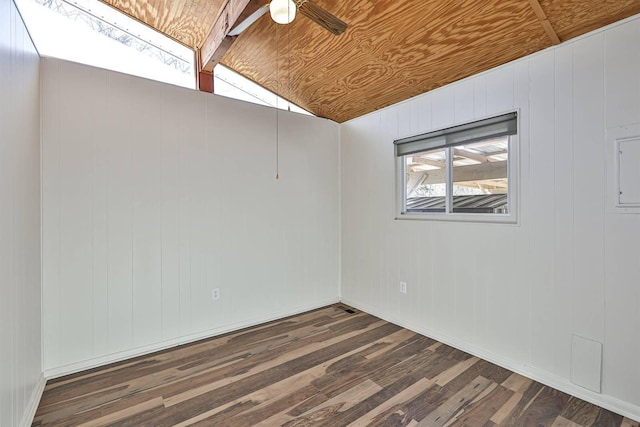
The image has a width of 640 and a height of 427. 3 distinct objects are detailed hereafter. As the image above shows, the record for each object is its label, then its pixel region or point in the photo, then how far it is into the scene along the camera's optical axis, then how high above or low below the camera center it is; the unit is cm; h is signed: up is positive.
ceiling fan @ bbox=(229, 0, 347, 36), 155 +114
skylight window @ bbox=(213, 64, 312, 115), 304 +138
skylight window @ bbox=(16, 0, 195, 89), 217 +149
